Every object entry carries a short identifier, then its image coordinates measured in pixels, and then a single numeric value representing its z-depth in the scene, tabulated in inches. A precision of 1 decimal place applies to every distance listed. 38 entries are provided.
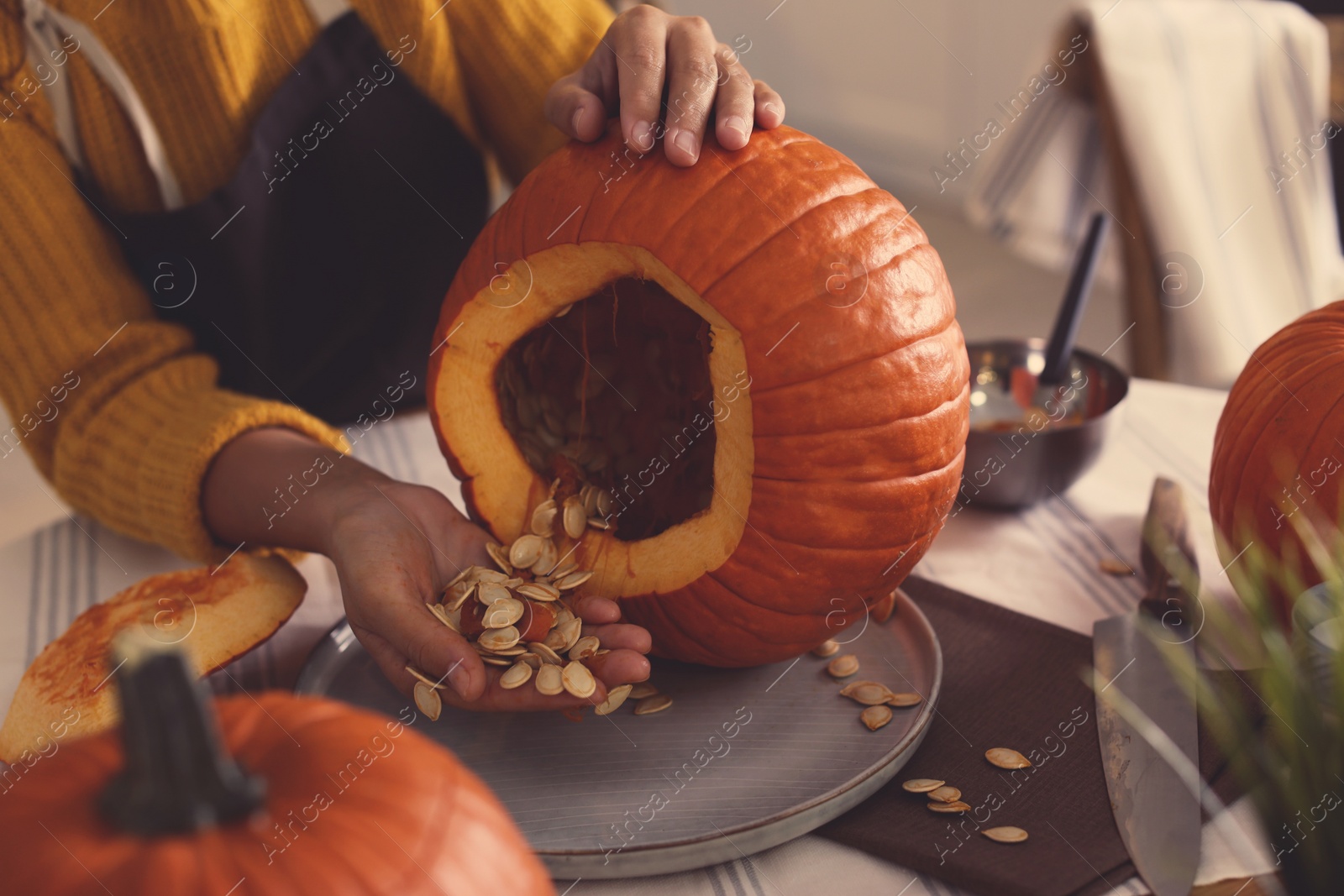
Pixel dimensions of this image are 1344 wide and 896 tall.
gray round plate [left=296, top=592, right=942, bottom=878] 22.0
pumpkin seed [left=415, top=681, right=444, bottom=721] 24.7
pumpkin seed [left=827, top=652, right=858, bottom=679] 27.8
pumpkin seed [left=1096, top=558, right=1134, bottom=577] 32.7
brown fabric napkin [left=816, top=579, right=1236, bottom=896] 21.4
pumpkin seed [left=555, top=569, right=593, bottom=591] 27.8
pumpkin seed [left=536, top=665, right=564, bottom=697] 24.2
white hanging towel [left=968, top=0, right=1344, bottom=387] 58.7
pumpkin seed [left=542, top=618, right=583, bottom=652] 26.0
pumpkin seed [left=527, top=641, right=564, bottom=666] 25.5
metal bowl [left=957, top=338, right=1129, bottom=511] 34.4
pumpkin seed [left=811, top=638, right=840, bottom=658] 29.0
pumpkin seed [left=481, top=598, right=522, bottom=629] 26.0
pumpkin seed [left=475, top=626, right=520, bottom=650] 25.7
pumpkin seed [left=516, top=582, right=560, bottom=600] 27.2
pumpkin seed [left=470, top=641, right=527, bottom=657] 25.7
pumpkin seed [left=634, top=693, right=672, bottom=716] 26.5
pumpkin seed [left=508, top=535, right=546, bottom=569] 28.7
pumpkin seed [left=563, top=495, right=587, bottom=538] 28.7
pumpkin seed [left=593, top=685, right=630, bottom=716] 24.8
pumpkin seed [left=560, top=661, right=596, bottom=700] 24.1
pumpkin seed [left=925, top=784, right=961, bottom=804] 23.5
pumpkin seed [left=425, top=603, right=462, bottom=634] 26.4
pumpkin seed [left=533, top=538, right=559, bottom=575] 28.5
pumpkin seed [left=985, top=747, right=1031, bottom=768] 24.5
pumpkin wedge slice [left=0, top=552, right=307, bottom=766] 24.7
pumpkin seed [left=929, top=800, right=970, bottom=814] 23.2
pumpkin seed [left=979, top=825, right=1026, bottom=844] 22.2
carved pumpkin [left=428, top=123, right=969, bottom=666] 24.1
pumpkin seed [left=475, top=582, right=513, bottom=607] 26.7
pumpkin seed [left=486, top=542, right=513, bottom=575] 28.7
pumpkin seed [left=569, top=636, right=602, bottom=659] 25.7
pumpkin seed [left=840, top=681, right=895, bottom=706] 26.4
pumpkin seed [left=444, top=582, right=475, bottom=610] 26.9
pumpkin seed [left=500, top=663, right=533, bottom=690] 24.6
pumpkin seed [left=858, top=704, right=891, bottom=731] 25.4
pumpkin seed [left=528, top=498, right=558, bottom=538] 29.4
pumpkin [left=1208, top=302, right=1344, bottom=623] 27.0
